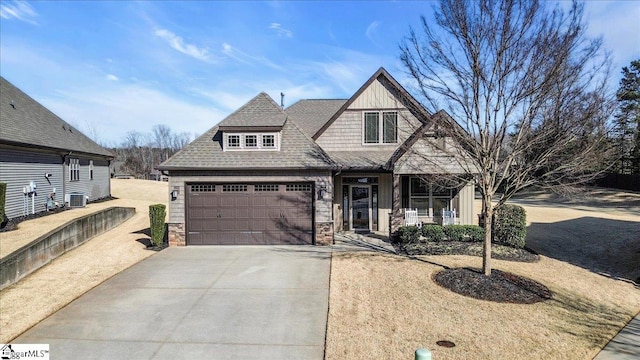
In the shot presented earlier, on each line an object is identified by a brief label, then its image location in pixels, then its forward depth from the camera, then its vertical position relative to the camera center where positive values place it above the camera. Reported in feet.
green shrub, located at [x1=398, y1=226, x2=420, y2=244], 45.73 -6.90
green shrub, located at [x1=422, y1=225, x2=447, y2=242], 46.16 -6.76
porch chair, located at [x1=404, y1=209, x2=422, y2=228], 51.57 -5.53
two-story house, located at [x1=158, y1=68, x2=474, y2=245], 47.73 -0.49
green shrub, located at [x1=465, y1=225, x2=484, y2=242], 46.96 -7.00
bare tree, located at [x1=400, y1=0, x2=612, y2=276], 30.14 +5.95
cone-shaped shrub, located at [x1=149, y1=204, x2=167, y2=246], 45.44 -5.31
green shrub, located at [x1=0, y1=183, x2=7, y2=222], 49.03 -2.41
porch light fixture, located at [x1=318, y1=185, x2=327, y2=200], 47.85 -1.69
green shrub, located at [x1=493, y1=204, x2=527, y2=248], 45.06 -5.76
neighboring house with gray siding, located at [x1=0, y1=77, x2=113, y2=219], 56.75 +3.82
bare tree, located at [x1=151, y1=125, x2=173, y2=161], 266.77 +27.59
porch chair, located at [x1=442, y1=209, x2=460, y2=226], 52.37 -5.49
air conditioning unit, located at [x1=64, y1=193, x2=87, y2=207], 71.51 -3.99
